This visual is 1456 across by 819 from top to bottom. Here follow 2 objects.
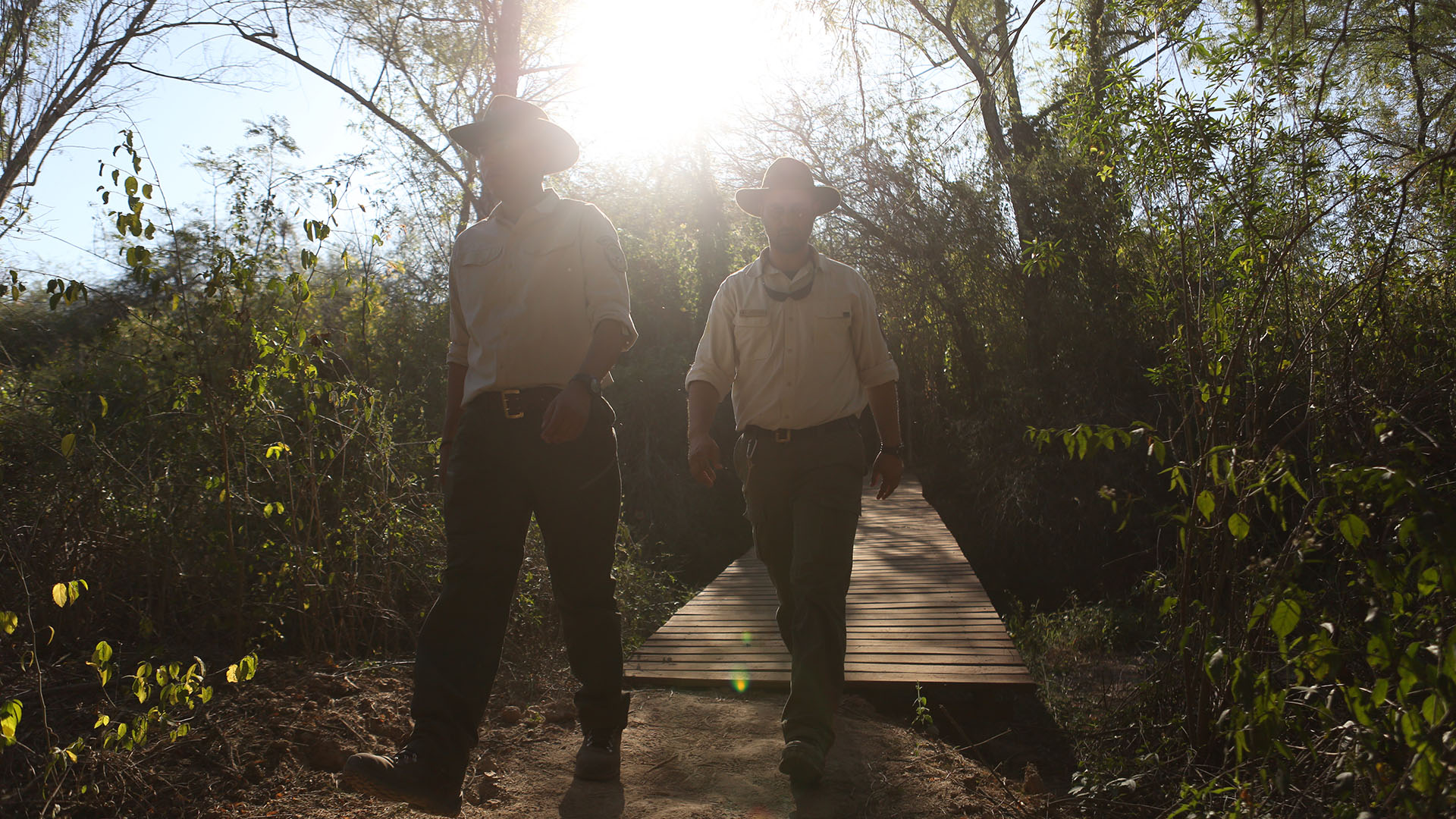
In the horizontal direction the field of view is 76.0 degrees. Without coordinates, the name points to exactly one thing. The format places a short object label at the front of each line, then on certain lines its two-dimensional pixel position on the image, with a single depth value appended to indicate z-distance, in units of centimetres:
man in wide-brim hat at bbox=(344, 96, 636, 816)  255
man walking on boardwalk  315
